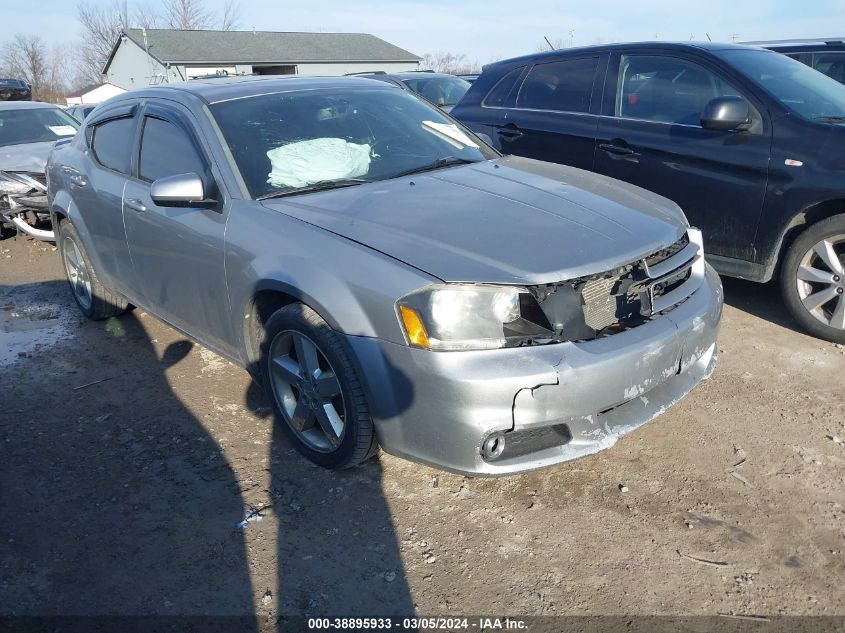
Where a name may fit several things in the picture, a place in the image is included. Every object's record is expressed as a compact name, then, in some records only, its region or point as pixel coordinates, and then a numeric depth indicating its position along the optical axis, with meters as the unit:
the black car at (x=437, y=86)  11.24
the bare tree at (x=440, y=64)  57.31
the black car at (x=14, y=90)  20.72
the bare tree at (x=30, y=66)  60.59
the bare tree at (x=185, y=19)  62.55
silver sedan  2.54
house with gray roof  43.34
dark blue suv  4.22
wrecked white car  7.50
